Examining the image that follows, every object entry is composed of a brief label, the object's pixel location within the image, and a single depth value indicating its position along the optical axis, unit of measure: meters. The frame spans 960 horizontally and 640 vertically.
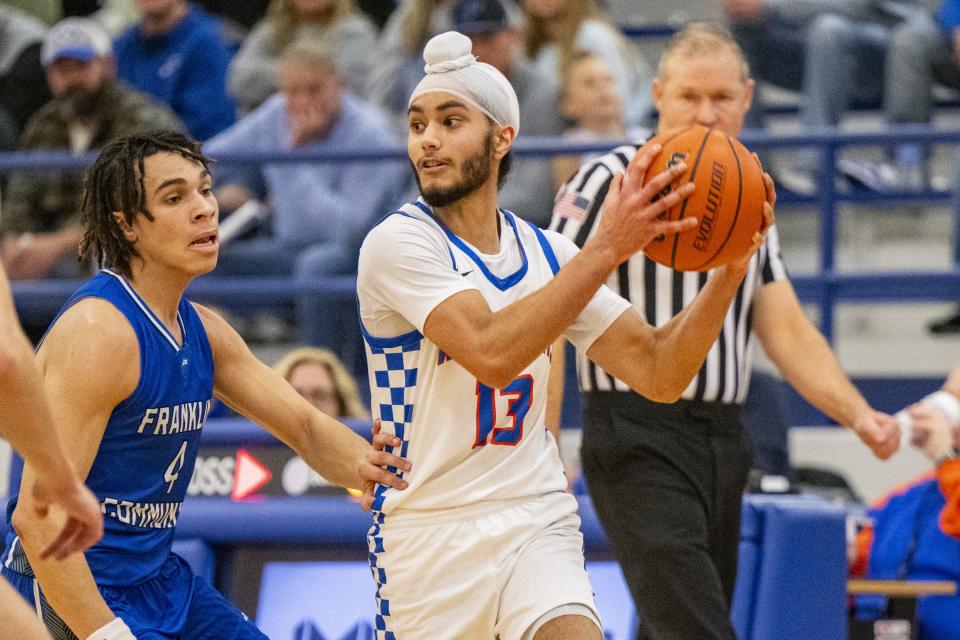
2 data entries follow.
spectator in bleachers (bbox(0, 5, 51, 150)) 18.21
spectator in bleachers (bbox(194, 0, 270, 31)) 21.24
